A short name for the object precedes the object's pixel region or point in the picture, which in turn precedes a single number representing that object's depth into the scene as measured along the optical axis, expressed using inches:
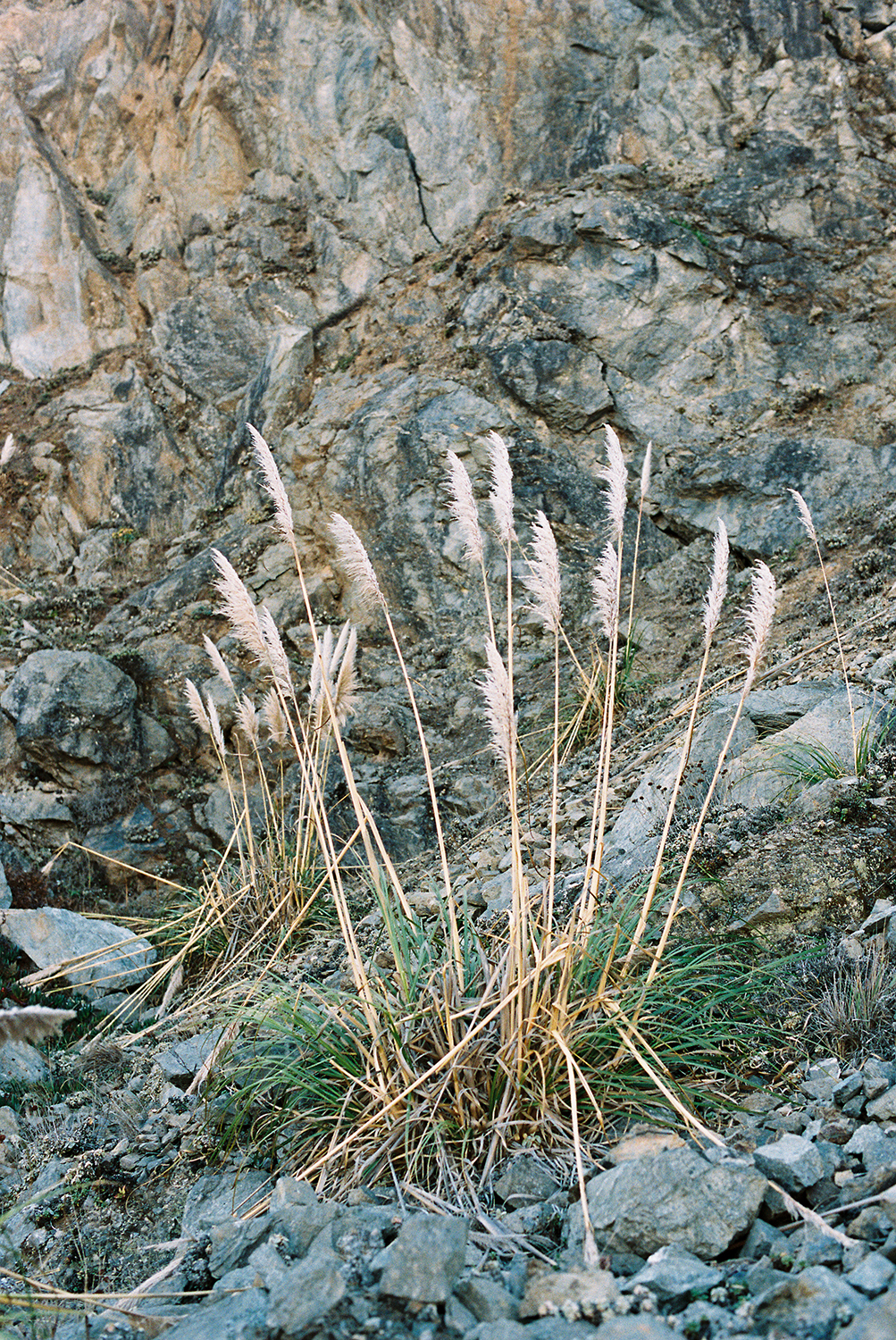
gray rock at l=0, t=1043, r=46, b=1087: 197.9
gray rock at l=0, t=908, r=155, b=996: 246.7
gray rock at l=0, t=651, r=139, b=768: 365.1
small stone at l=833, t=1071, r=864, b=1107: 112.6
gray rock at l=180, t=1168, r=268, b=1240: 117.4
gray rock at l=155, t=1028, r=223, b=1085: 170.1
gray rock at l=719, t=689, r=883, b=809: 193.3
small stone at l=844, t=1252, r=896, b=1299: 76.7
